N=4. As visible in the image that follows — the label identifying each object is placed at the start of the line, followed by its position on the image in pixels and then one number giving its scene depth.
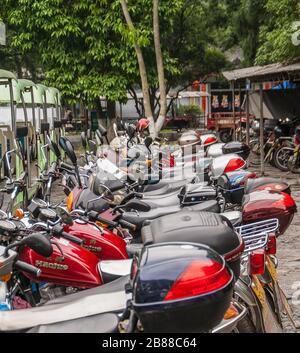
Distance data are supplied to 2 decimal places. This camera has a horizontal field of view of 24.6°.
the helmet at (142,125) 11.81
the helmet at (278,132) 15.89
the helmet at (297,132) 14.81
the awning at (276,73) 13.34
